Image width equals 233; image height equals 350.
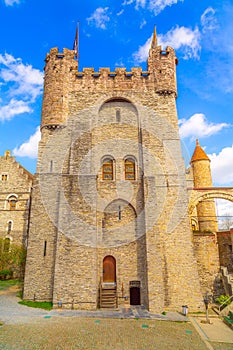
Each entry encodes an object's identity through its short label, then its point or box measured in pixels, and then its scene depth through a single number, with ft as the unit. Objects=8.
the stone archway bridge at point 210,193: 61.46
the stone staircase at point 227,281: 45.34
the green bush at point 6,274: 62.59
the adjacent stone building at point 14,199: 71.97
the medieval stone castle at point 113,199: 44.11
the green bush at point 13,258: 59.45
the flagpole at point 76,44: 69.69
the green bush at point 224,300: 43.69
